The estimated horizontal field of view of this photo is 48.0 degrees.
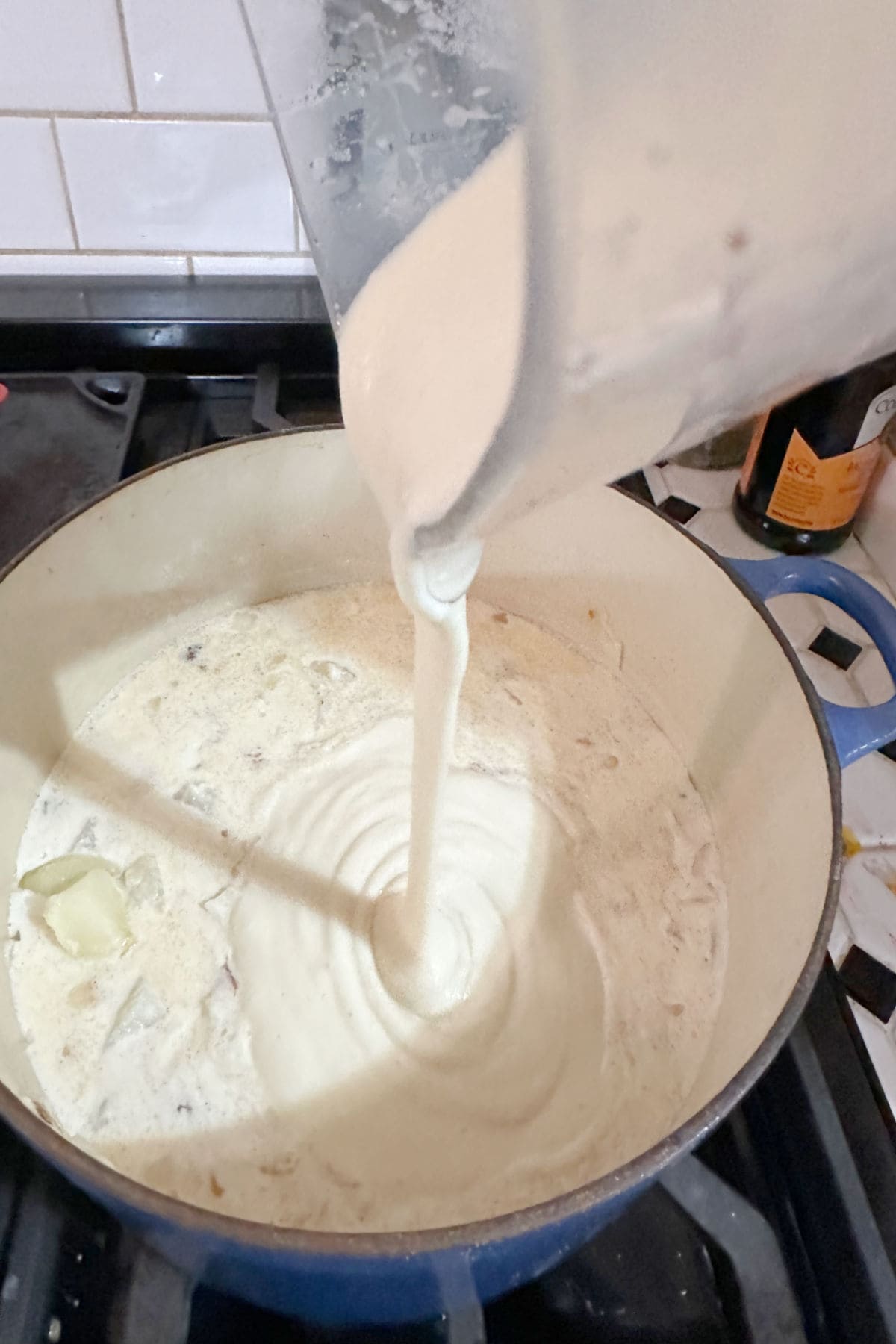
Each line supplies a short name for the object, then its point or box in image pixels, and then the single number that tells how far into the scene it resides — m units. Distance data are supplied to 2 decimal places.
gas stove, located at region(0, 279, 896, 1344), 0.45
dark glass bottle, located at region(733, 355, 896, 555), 0.70
